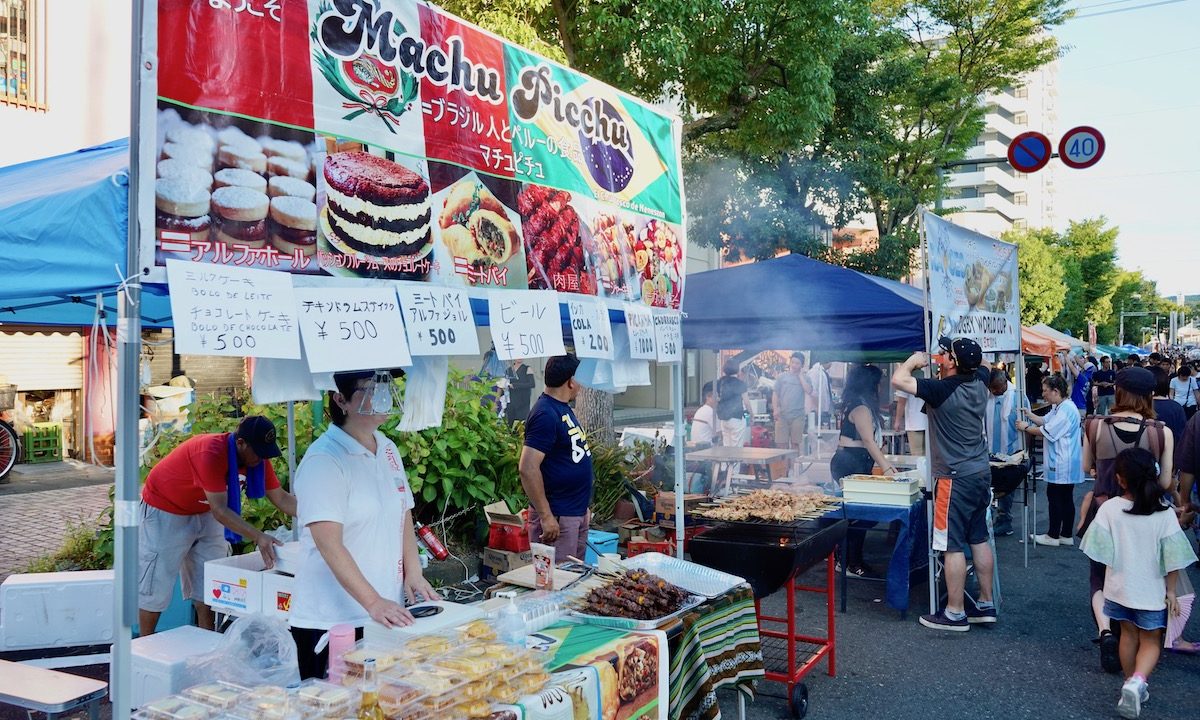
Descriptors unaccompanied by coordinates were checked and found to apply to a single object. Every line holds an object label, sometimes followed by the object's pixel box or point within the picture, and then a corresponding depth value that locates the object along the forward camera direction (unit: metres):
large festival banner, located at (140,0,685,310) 2.76
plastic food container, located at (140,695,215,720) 2.51
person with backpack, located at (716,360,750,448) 11.80
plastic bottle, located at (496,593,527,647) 3.20
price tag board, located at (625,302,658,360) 4.86
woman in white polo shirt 3.13
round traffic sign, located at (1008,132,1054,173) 13.41
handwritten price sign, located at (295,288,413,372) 2.97
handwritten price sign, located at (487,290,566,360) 3.77
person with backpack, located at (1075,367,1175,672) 6.09
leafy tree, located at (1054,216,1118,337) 54.59
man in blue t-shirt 5.16
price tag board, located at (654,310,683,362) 5.19
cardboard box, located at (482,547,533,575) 6.01
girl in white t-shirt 4.79
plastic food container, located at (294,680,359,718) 2.54
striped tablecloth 3.82
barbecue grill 4.76
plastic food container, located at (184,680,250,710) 2.61
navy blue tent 7.66
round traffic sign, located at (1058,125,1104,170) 14.08
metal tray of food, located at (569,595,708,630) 3.56
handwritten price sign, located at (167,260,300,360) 2.55
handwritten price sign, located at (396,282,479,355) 3.37
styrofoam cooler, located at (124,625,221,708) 3.36
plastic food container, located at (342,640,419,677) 2.78
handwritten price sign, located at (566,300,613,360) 4.37
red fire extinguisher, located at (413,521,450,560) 4.68
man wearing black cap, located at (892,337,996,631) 6.32
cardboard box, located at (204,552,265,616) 4.01
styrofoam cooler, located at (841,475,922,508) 6.89
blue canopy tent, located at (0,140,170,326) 2.77
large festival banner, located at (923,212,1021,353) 6.98
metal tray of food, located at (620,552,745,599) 4.26
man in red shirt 4.71
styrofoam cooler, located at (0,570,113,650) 4.64
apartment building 77.38
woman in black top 8.27
